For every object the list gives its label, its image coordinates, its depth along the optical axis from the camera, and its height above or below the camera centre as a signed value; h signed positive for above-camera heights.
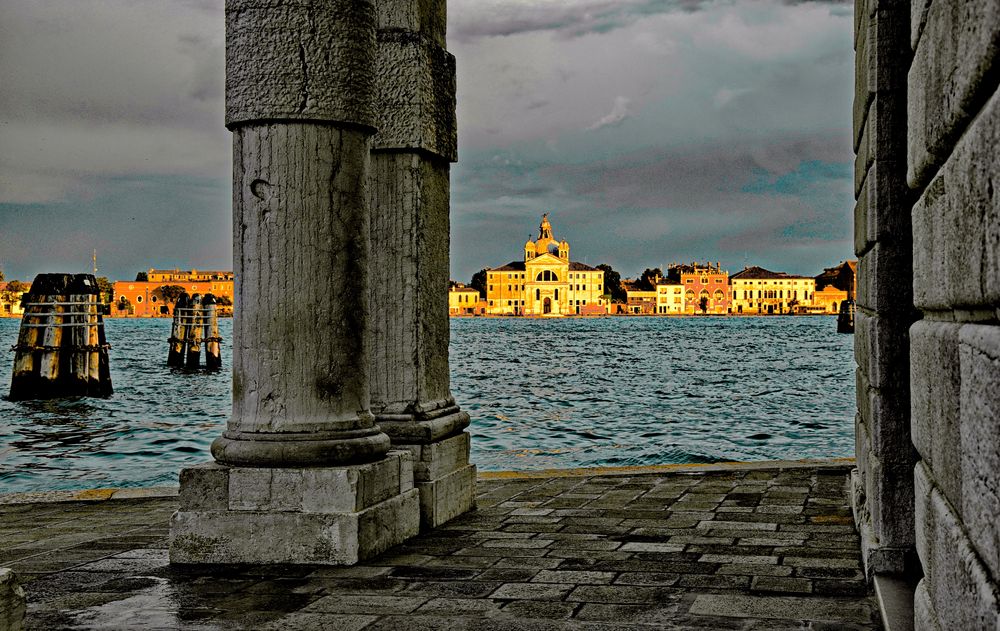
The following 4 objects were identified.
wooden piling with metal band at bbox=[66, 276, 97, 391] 26.09 -0.23
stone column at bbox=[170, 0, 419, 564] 4.86 +0.12
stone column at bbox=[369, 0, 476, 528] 5.93 +0.44
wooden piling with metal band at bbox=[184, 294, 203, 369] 42.44 -0.34
